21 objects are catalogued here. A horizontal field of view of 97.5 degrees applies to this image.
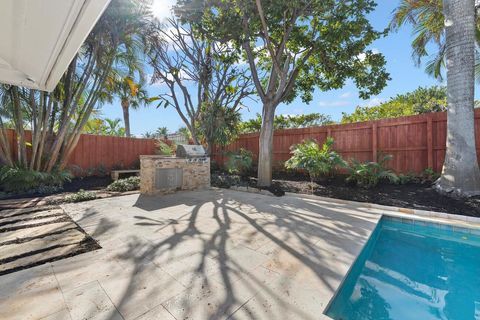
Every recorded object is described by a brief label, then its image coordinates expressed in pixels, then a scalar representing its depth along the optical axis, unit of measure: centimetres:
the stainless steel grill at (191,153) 691
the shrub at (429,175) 560
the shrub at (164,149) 930
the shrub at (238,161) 815
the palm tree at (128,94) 887
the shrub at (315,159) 588
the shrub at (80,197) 502
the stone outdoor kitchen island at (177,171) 593
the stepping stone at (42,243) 246
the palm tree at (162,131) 1878
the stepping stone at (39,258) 216
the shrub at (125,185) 649
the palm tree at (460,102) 451
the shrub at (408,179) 585
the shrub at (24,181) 563
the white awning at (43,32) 118
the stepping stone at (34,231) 288
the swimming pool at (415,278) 190
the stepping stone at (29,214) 355
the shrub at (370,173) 590
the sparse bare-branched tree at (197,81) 897
